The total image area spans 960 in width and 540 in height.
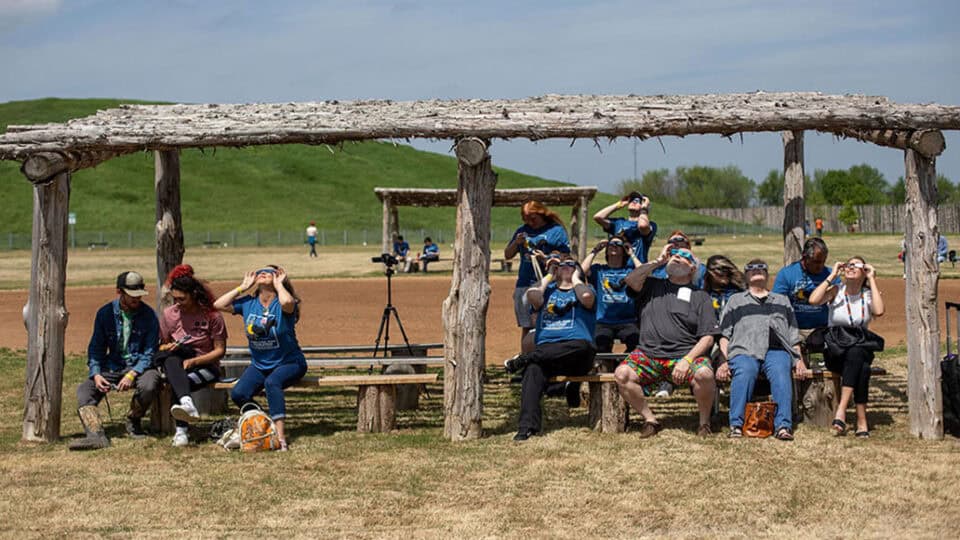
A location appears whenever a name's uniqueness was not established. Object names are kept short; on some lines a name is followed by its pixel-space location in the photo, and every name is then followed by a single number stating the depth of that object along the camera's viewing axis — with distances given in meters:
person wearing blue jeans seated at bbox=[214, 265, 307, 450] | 9.51
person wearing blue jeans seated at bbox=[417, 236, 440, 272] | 32.59
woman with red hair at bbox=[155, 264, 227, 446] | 9.77
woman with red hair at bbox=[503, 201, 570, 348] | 11.36
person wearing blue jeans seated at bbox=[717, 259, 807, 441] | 9.45
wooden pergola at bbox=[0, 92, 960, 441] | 9.42
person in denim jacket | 9.68
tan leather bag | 9.41
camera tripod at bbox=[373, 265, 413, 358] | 11.83
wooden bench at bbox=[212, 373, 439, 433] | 9.96
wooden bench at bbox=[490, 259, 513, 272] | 31.57
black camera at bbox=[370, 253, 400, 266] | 11.51
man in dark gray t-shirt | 9.54
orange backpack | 9.27
